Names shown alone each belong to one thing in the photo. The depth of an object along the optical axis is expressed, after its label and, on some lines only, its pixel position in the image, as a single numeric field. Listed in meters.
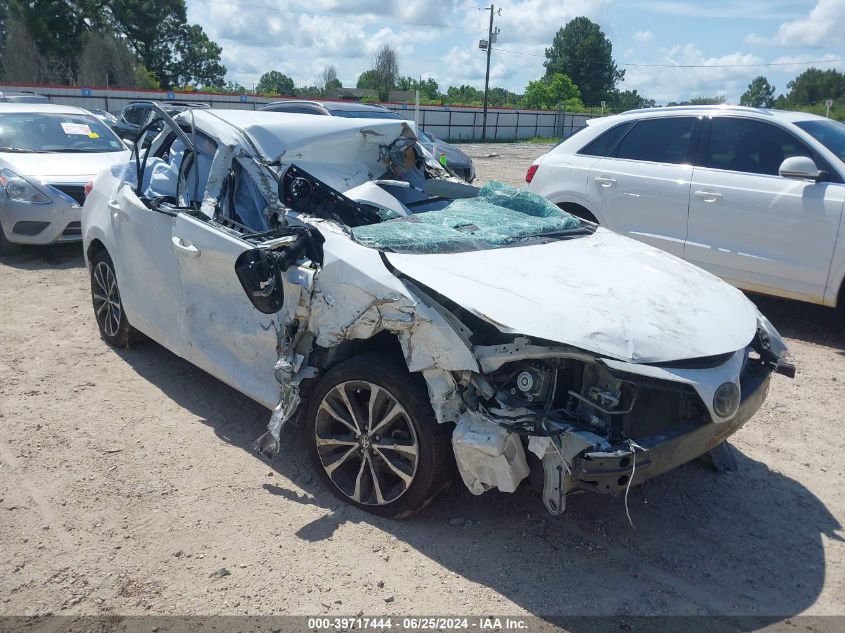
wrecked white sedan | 2.90
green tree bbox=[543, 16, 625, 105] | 84.94
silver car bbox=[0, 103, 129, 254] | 8.15
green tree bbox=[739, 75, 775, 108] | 75.70
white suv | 5.84
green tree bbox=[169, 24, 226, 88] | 56.47
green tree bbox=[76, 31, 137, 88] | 43.41
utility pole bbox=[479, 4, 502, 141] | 45.01
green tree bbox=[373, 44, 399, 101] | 61.19
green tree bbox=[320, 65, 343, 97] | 64.64
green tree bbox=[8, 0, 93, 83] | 45.12
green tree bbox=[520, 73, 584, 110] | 66.31
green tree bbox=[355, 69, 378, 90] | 63.56
